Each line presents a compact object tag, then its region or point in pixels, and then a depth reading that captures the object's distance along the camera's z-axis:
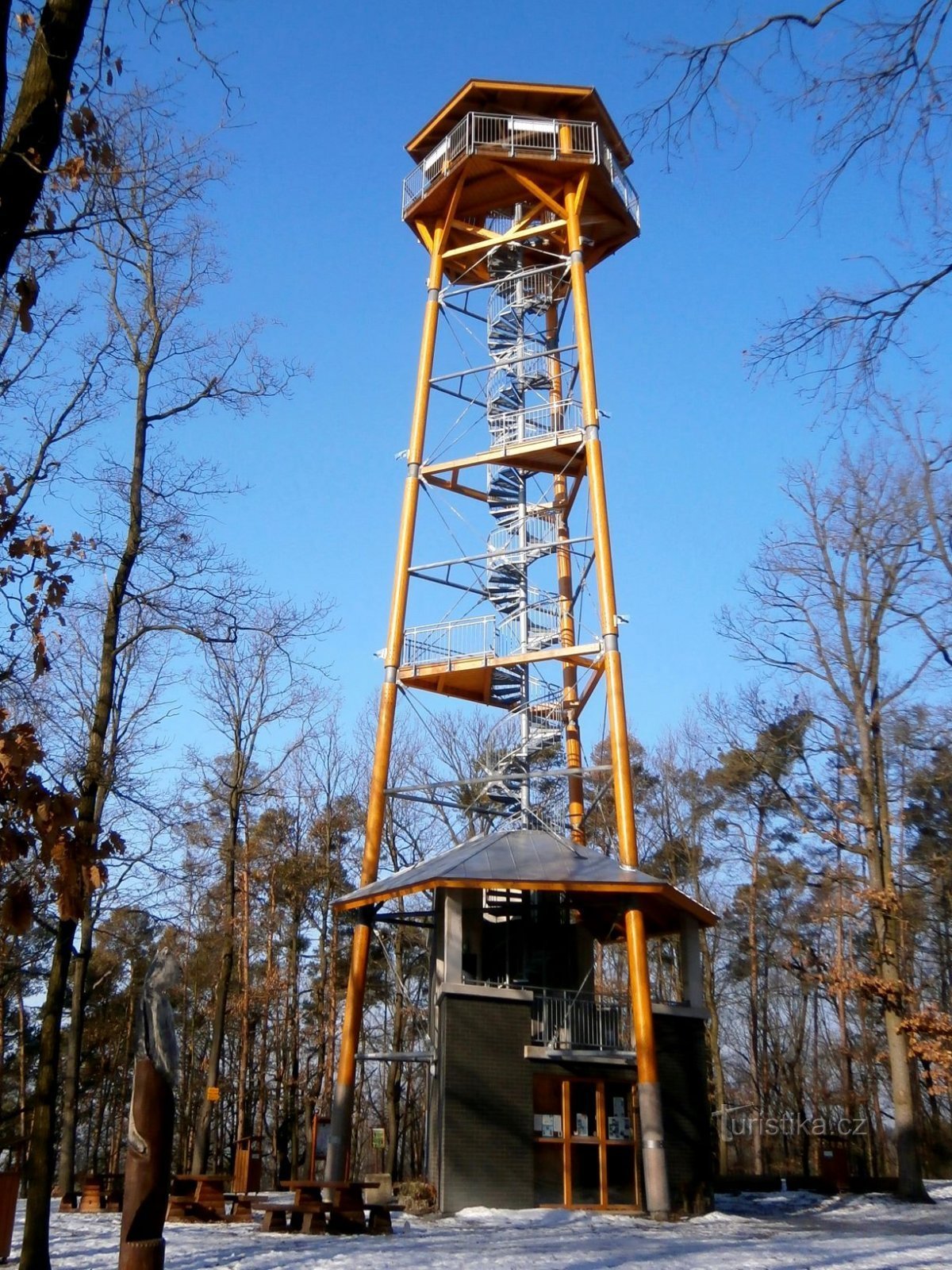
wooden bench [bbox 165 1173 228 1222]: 14.29
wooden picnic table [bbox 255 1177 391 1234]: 13.16
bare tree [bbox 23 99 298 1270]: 8.48
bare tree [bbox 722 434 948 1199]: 20.75
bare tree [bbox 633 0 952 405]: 5.13
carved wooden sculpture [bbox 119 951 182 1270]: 7.17
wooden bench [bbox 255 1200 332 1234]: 13.03
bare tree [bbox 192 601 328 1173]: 23.70
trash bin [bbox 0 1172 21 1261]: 10.09
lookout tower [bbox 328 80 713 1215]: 17.08
